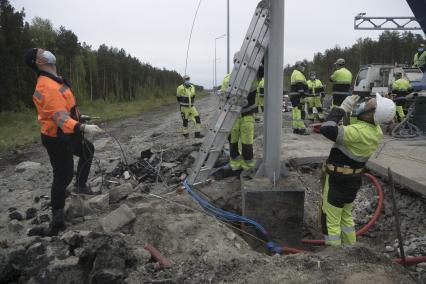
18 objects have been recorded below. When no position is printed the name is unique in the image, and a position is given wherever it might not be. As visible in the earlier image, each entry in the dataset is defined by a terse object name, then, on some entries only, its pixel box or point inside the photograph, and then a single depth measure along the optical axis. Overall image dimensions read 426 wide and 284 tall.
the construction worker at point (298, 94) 10.63
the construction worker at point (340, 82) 10.32
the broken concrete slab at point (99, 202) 4.79
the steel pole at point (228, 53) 17.39
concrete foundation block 4.82
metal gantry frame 21.19
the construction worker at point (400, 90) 10.62
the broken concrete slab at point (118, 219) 4.00
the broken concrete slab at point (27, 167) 8.16
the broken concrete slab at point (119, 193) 4.96
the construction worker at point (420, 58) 12.29
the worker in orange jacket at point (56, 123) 4.18
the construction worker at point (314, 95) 13.06
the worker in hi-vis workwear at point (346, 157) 3.77
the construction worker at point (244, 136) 5.83
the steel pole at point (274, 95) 4.86
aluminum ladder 4.96
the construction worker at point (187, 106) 11.41
